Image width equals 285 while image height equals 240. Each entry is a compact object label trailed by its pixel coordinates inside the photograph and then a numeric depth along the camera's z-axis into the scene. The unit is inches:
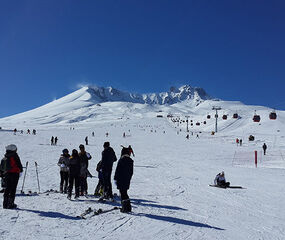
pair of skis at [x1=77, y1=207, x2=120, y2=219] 269.0
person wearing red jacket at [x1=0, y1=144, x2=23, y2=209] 277.3
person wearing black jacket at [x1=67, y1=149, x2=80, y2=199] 350.0
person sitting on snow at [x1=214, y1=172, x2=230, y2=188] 489.1
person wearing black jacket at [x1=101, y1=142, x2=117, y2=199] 324.8
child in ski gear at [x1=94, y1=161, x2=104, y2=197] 360.8
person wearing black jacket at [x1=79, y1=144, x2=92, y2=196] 368.2
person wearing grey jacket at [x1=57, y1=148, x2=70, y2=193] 397.7
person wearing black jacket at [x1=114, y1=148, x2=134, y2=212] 277.3
